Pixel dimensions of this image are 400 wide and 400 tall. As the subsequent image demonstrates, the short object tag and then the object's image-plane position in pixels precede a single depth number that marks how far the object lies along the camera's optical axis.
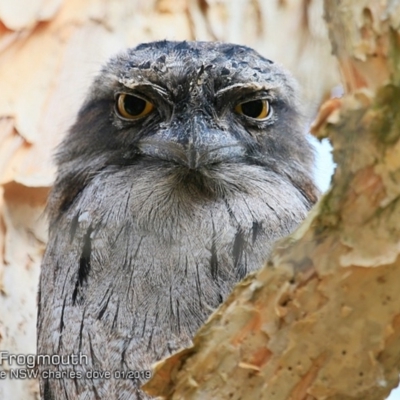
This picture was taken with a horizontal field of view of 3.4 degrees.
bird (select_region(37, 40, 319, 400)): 2.68
